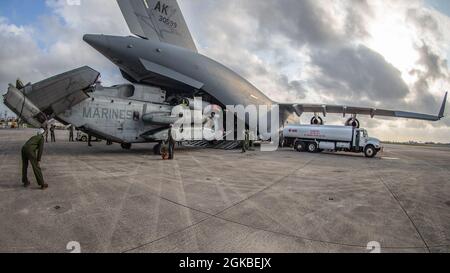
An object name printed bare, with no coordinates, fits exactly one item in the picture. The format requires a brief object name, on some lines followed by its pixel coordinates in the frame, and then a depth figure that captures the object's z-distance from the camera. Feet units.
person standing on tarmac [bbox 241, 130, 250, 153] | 61.46
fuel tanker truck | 63.09
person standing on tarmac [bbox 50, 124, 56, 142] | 80.12
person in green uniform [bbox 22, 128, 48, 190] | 19.99
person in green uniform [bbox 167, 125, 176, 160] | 43.34
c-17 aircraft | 36.40
